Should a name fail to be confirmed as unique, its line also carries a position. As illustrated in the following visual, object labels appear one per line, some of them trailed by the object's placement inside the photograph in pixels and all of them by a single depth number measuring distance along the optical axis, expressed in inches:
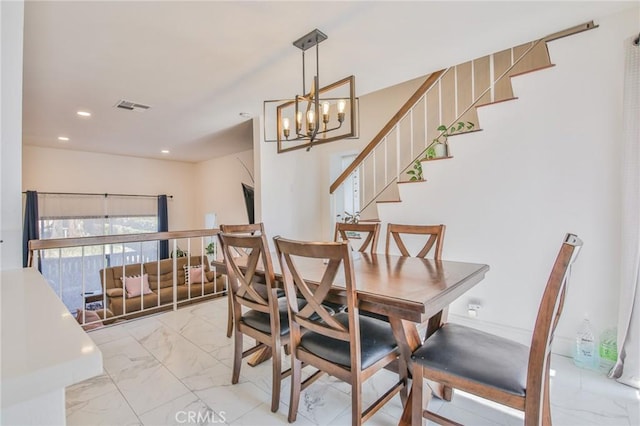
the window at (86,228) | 213.5
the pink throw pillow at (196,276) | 234.7
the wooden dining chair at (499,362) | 43.4
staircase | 124.0
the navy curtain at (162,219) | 262.2
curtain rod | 213.5
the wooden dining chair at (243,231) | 86.8
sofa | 199.3
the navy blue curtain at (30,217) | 198.4
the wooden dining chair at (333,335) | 52.2
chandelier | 80.7
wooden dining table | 49.0
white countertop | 16.6
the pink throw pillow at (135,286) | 207.8
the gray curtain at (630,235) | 75.5
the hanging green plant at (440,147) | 117.7
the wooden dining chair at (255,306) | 65.5
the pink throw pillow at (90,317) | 152.7
